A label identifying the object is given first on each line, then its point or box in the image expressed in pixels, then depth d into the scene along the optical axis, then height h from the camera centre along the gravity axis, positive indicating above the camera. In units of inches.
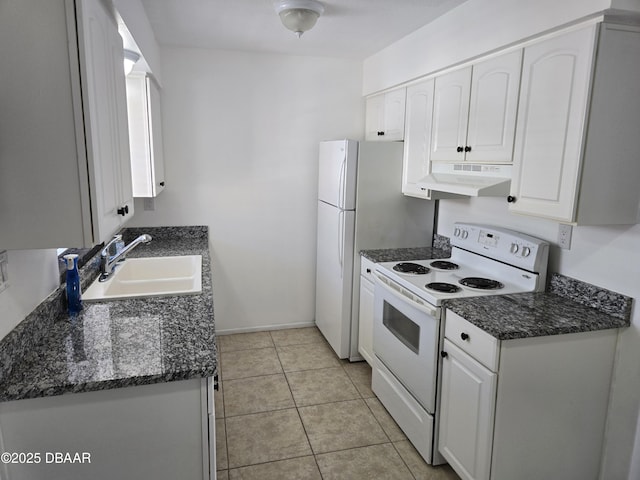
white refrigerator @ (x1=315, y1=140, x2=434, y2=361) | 128.0 -15.3
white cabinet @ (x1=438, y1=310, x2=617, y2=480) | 75.2 -41.1
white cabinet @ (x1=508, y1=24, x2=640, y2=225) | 69.2 +7.1
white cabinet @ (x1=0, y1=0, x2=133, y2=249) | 47.6 +3.5
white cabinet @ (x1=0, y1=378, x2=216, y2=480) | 54.4 -34.7
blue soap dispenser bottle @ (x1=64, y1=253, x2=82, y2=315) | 76.5 -21.9
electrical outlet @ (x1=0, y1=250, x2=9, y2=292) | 57.2 -14.7
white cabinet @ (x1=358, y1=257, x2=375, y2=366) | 126.4 -42.4
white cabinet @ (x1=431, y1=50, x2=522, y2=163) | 84.5 +11.5
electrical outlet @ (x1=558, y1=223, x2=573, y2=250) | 87.8 -13.4
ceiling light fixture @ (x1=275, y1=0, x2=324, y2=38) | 94.7 +32.6
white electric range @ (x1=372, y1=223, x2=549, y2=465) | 91.3 -28.6
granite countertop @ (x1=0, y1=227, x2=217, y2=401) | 54.6 -26.8
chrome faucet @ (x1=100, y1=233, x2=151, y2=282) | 98.0 -22.4
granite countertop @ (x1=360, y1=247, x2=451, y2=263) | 123.4 -25.4
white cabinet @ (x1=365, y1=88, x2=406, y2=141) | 129.9 +15.0
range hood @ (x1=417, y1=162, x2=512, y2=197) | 86.4 -2.9
